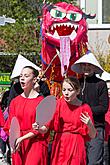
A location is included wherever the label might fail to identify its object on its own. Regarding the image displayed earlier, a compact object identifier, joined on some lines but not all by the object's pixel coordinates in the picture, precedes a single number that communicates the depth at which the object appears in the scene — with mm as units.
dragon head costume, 12284
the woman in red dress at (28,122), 8837
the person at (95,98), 10320
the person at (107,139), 11289
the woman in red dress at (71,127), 8693
